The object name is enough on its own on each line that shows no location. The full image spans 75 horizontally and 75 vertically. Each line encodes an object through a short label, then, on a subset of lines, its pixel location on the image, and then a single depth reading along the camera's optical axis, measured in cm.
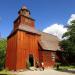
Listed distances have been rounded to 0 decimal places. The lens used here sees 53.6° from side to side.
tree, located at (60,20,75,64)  1484
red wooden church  1643
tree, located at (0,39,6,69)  2151
